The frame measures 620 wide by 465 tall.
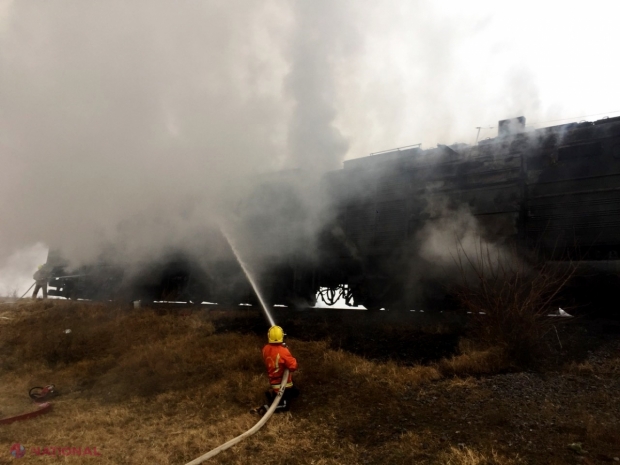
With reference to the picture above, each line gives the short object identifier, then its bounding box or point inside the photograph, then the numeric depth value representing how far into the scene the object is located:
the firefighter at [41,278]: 14.10
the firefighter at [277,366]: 4.48
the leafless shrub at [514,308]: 5.02
